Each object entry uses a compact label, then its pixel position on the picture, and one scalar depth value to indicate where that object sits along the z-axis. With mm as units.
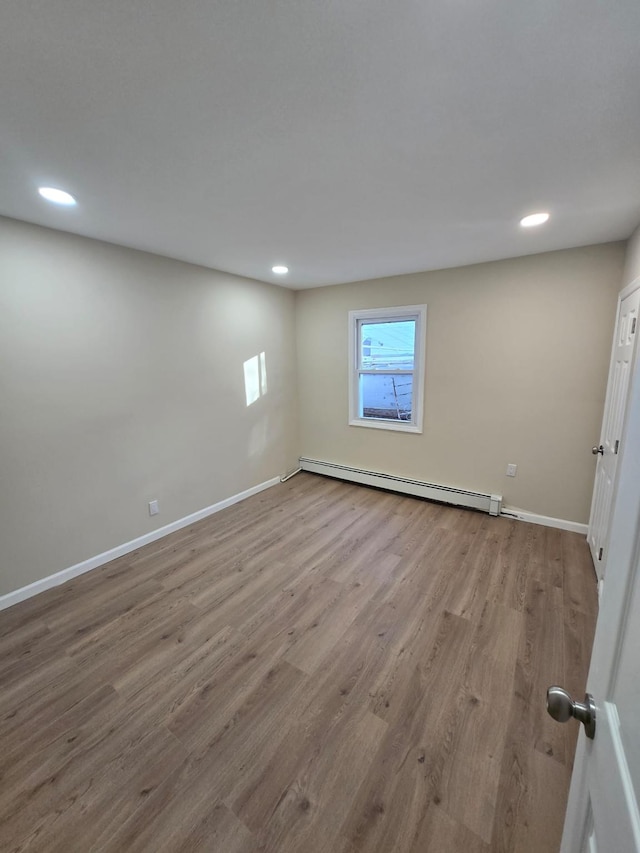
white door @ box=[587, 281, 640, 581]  2199
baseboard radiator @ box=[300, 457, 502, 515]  3373
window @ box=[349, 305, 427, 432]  3652
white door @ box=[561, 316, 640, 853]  473
